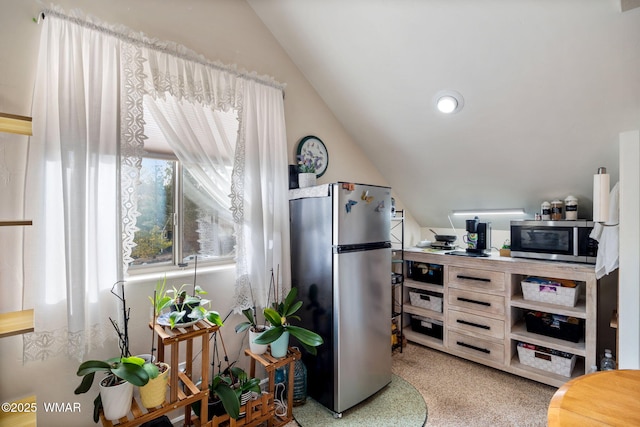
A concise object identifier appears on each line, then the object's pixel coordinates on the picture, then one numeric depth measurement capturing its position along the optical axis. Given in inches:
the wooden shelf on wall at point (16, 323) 47.0
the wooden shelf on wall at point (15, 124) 49.1
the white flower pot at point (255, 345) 76.0
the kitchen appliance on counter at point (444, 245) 123.3
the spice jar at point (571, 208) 93.2
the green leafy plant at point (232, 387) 63.4
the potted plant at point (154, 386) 53.2
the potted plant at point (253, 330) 75.8
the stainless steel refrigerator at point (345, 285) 78.7
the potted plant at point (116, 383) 50.3
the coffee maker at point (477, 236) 111.7
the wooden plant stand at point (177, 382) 54.5
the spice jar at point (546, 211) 98.7
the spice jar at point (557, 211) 96.7
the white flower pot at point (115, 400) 51.9
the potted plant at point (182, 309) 61.0
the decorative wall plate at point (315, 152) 99.8
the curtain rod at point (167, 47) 57.5
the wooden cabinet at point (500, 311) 86.2
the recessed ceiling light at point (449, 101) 87.4
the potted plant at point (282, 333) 70.6
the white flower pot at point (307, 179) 90.2
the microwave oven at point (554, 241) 87.4
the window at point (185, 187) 71.4
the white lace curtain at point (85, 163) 53.7
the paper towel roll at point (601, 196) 62.9
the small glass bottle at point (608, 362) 79.7
